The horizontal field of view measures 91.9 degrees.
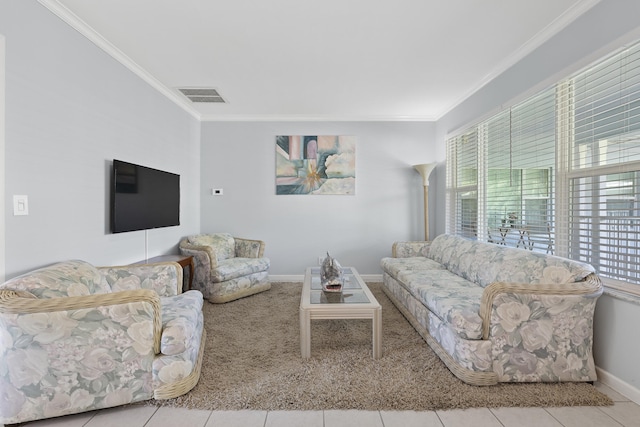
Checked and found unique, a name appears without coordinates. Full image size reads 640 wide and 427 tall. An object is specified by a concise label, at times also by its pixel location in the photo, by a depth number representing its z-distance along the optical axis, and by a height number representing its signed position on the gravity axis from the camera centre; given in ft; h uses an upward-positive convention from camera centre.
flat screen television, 9.07 +0.43
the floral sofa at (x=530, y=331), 6.45 -2.52
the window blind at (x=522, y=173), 8.48 +1.20
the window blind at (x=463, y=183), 12.30 +1.21
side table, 11.07 -1.78
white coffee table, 7.61 -2.52
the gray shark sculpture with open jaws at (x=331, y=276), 8.95 -1.94
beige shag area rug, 5.98 -3.65
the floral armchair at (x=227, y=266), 12.15 -2.26
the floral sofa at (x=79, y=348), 5.24 -2.48
